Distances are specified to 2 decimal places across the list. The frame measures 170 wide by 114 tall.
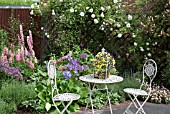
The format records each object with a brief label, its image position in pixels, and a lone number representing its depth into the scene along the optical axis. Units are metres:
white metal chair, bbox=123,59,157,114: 5.16
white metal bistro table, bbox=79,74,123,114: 4.87
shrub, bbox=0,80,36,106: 5.50
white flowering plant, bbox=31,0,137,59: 7.70
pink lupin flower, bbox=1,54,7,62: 6.29
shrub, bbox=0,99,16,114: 5.05
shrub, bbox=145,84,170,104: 6.36
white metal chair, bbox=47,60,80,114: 4.62
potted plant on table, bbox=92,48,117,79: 5.03
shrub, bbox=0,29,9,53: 7.83
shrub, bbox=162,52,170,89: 6.93
